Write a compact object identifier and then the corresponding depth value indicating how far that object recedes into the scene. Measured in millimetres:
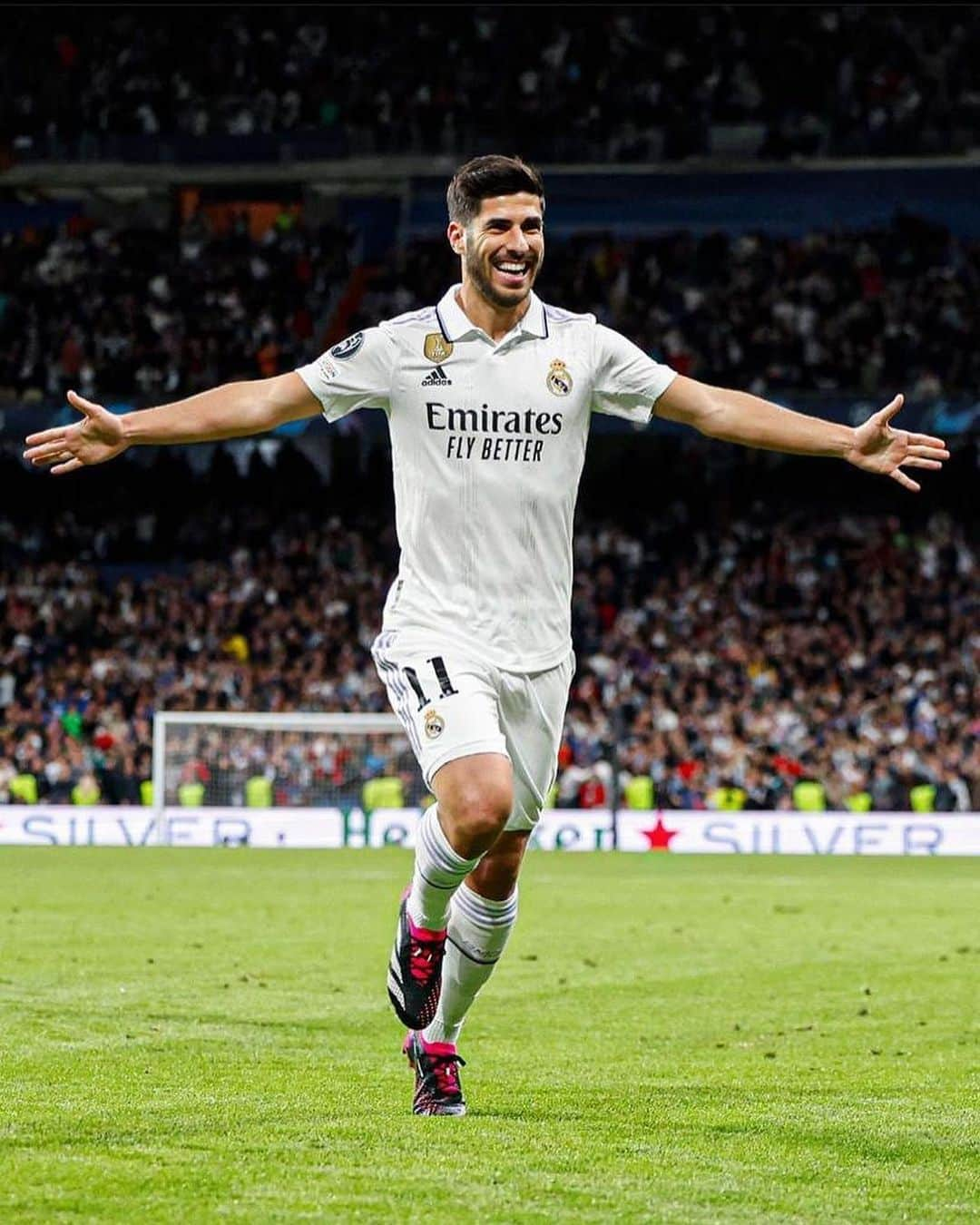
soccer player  13320
